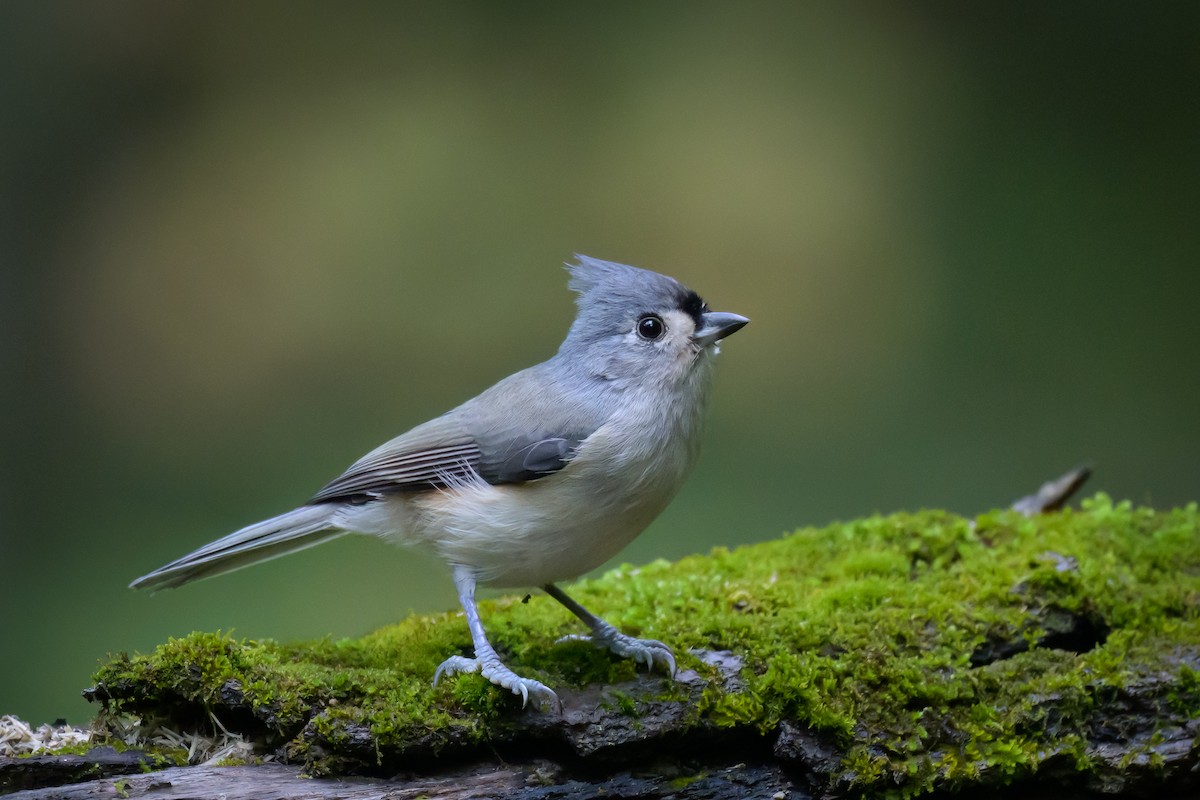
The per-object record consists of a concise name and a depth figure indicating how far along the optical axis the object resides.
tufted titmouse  5.51
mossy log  5.18
